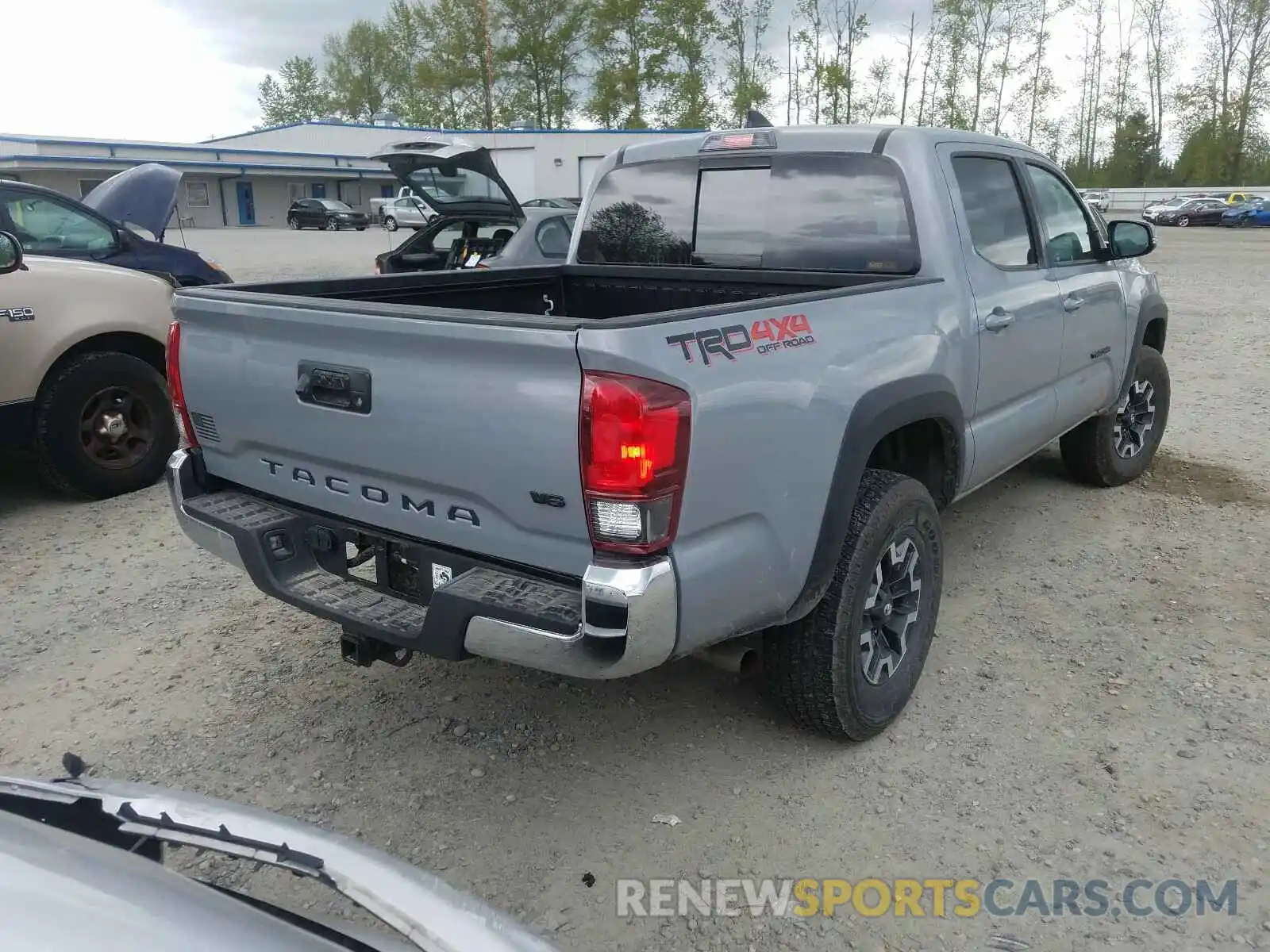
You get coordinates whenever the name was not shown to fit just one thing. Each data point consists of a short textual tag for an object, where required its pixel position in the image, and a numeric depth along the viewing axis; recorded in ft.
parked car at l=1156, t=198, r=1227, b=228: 135.23
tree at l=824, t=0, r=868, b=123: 183.42
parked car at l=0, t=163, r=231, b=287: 23.02
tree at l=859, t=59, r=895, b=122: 193.26
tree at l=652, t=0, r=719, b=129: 175.73
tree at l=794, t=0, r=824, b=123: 189.37
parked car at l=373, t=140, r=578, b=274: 28.60
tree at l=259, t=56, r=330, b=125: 276.62
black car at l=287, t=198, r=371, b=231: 142.41
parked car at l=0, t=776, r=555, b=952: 4.52
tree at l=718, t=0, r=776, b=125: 176.35
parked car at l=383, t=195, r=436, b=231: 124.98
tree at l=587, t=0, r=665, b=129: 179.22
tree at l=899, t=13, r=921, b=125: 203.92
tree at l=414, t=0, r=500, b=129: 196.13
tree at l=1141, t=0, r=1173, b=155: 216.33
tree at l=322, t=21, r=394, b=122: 248.11
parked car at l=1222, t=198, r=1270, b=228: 132.77
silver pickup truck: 7.79
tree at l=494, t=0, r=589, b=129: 189.37
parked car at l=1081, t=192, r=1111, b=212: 150.22
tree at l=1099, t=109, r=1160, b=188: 212.84
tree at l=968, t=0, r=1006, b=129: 204.23
